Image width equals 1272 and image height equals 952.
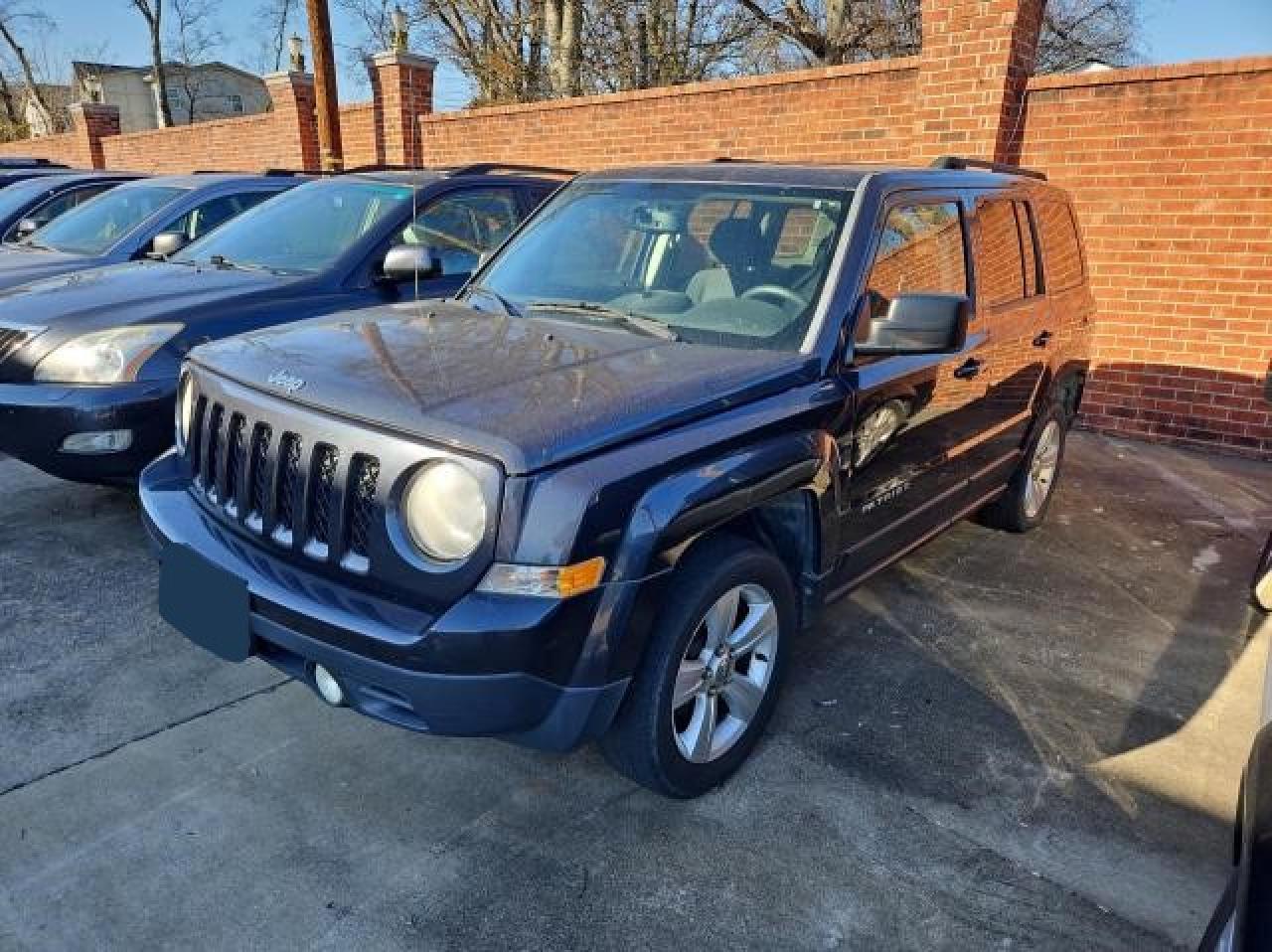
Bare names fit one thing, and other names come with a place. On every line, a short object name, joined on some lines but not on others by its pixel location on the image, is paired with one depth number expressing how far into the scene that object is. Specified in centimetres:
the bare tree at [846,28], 1717
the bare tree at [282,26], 3185
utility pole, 1131
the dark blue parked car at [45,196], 898
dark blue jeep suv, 215
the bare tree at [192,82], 3674
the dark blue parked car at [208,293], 399
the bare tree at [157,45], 2994
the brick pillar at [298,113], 1404
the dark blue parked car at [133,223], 616
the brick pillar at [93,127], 1955
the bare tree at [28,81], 3591
